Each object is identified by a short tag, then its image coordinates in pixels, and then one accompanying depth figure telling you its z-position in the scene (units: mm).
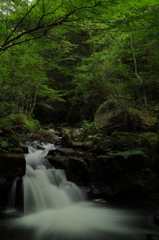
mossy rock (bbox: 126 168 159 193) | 6323
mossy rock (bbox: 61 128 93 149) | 7786
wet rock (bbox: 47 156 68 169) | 6782
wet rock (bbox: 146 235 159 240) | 3602
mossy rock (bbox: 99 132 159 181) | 6539
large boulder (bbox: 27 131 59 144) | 11500
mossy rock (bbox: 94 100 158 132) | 8117
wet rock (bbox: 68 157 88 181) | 6395
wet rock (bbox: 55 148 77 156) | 7003
